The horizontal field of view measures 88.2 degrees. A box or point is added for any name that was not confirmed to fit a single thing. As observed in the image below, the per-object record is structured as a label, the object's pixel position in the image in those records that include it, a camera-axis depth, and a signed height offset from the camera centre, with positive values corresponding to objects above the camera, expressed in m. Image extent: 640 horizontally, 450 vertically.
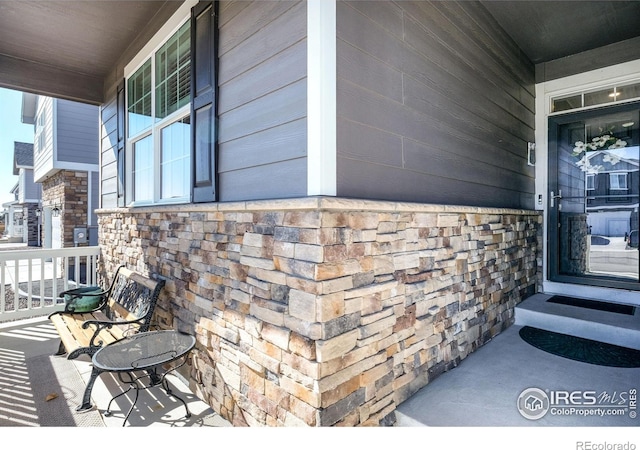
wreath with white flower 3.44 +0.80
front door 3.34 +0.27
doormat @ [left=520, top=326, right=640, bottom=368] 2.37 -0.99
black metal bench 2.45 -0.82
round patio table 1.95 -0.82
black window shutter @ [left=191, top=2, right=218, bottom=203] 2.27 +0.90
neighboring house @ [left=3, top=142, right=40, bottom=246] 13.49 +1.29
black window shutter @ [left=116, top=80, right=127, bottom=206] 3.92 +1.04
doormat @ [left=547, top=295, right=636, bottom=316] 3.07 -0.82
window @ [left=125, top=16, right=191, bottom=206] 2.82 +1.01
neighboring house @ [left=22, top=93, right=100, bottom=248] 7.81 +1.50
